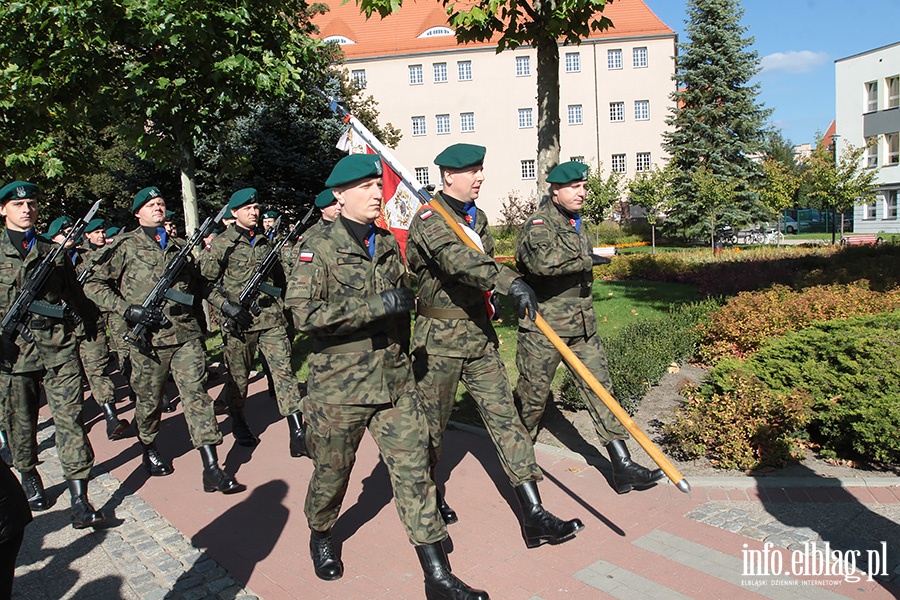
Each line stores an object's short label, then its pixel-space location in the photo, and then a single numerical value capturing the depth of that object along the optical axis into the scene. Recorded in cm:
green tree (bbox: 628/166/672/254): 3672
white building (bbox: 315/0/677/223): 5175
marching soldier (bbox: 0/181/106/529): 544
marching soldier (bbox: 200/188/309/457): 687
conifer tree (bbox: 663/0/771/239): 3762
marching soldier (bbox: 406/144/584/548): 450
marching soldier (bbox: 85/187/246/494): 589
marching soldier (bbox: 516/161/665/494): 526
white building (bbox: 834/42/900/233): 4344
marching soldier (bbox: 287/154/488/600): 382
